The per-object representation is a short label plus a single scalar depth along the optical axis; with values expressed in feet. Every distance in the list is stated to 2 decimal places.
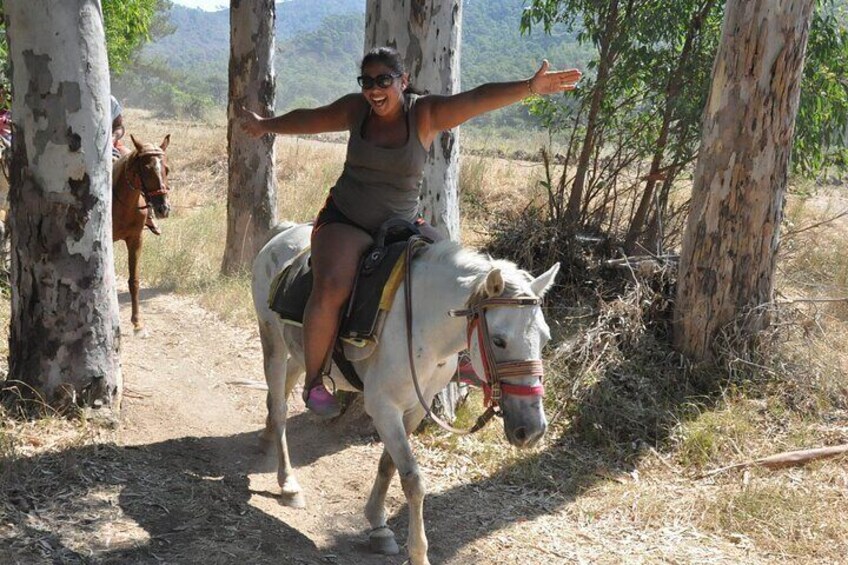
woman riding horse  13.56
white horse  11.92
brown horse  27.30
